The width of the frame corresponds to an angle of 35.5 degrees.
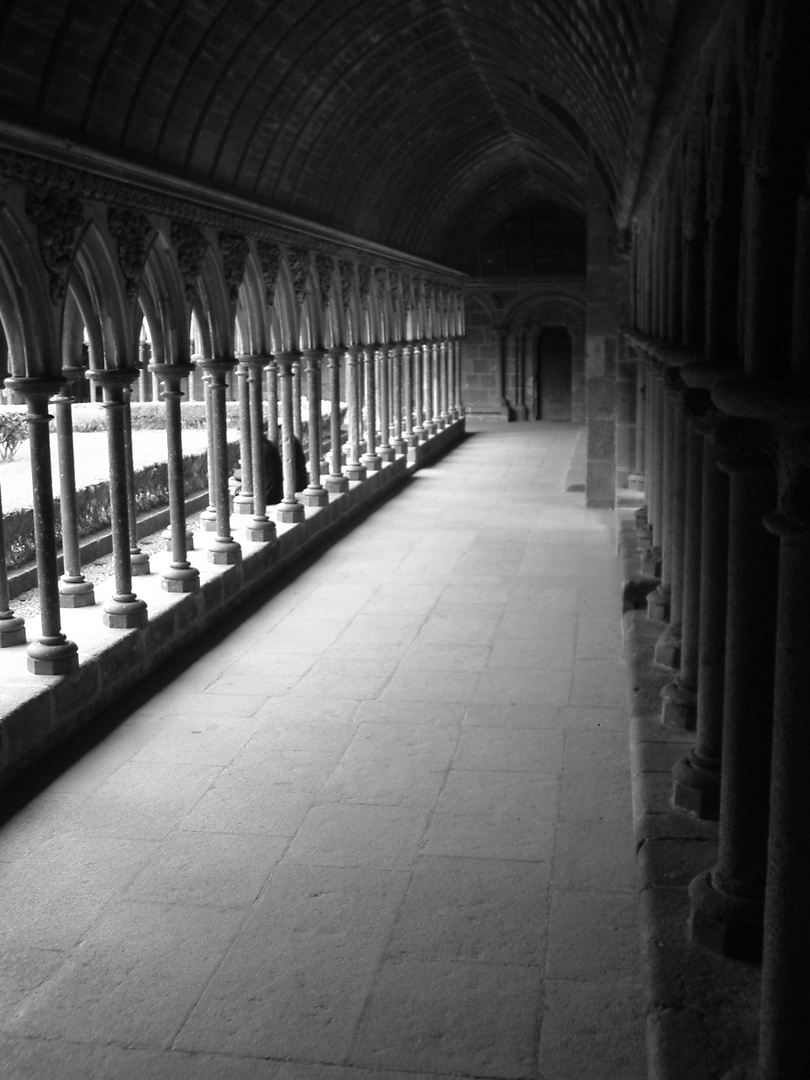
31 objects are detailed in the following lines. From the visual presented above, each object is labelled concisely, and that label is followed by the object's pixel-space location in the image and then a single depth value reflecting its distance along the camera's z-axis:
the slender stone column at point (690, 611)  5.46
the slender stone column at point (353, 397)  15.34
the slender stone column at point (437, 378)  21.75
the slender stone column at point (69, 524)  7.80
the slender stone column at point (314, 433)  12.60
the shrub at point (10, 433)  13.34
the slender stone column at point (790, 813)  2.61
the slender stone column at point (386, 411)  16.55
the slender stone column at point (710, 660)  4.59
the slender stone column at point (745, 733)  3.41
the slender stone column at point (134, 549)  8.88
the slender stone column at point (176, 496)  8.56
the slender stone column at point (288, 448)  11.67
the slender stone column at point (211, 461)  9.78
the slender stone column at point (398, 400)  17.73
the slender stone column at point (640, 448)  12.26
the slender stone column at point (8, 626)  6.88
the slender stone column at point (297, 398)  12.38
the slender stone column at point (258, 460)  10.65
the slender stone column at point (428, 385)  21.20
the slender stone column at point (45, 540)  6.51
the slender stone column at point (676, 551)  6.45
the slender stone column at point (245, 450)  10.94
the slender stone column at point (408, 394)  18.94
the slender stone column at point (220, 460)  9.54
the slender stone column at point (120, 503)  7.54
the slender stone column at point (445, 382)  22.98
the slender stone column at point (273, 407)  13.12
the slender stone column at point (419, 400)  19.53
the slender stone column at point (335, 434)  13.61
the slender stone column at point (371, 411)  15.52
